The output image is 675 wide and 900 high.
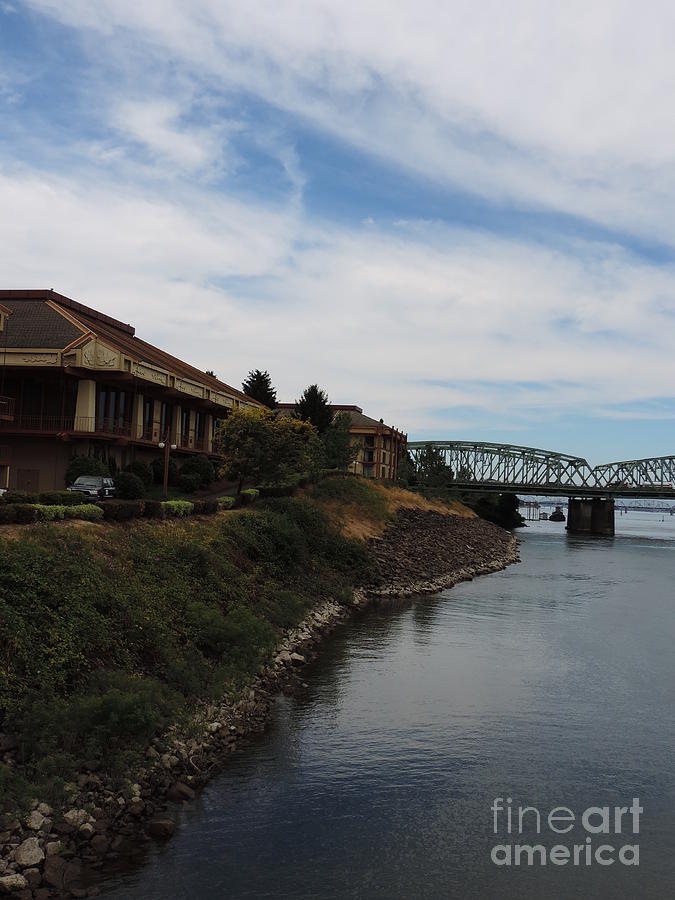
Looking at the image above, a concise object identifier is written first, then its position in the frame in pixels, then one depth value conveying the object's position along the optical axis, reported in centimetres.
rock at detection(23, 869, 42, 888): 1260
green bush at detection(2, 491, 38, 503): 2877
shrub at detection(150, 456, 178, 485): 5506
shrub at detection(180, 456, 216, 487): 5662
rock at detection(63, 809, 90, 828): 1425
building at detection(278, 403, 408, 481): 12056
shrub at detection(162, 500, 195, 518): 3509
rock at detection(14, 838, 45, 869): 1293
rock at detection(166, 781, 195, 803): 1611
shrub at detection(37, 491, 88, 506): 2998
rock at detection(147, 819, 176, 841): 1450
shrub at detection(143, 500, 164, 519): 3284
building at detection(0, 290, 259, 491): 4872
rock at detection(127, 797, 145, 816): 1523
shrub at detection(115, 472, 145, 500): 4441
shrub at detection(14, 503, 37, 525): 2542
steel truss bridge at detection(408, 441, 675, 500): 16312
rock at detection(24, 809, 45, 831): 1375
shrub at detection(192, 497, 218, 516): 3886
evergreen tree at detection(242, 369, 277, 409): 9194
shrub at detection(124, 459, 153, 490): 5075
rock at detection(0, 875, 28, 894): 1233
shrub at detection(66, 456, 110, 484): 4525
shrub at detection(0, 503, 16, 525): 2497
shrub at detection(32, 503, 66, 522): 2652
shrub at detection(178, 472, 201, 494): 5356
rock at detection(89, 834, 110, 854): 1386
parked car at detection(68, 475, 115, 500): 4172
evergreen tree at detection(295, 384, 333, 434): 8500
